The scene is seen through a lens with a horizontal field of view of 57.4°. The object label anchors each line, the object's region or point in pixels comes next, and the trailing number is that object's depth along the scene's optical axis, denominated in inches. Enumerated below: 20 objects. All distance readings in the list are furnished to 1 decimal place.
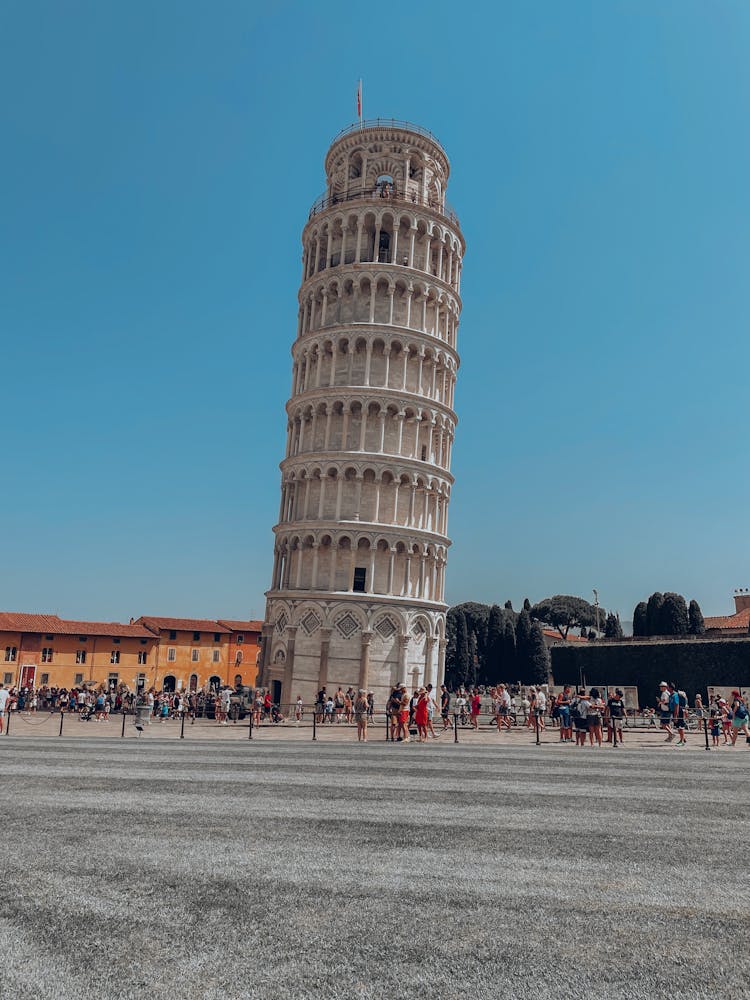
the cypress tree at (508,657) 3248.0
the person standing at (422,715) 971.3
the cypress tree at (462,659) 3219.2
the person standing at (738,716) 922.1
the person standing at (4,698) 1004.9
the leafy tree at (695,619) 3083.2
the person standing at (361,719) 970.1
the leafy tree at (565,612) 4451.3
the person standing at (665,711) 984.0
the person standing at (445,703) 1115.3
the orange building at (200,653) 3157.0
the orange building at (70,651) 2864.2
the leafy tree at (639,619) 3316.9
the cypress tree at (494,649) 3294.8
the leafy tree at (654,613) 3186.5
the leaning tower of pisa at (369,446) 1763.0
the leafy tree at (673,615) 3122.5
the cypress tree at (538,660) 3193.9
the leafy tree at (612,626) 3457.2
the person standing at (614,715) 927.0
